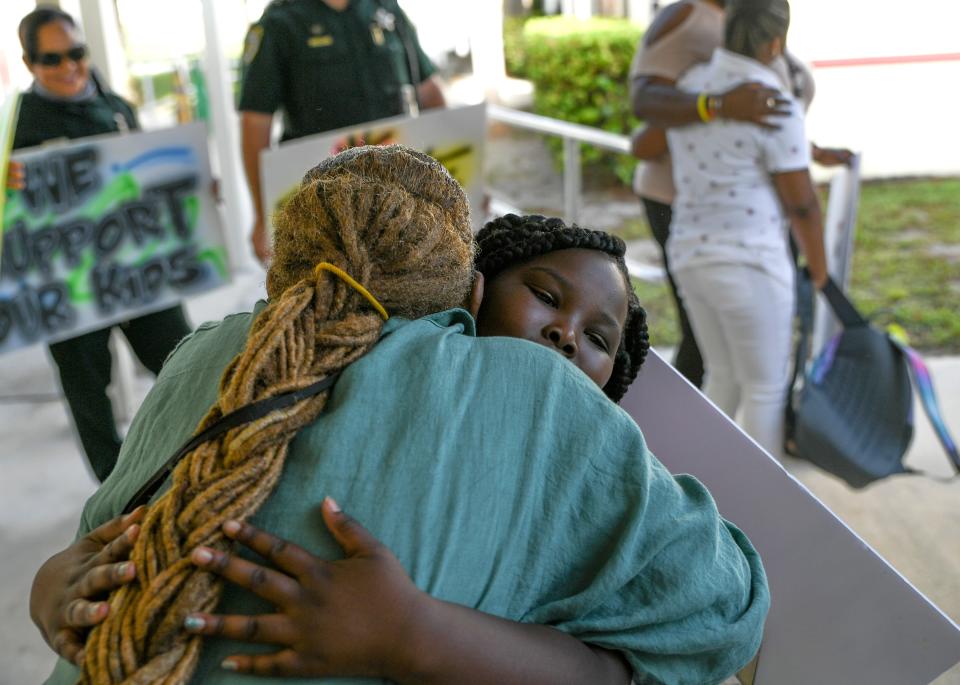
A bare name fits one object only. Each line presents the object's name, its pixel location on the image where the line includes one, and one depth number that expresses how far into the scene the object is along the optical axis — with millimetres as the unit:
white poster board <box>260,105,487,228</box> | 3367
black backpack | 3064
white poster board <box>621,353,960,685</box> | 1377
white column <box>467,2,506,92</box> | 7754
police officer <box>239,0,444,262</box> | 3551
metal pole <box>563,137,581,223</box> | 4324
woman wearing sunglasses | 3279
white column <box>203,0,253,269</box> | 5223
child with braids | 1328
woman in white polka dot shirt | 2902
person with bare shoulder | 2906
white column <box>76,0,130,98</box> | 4613
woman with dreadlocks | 949
